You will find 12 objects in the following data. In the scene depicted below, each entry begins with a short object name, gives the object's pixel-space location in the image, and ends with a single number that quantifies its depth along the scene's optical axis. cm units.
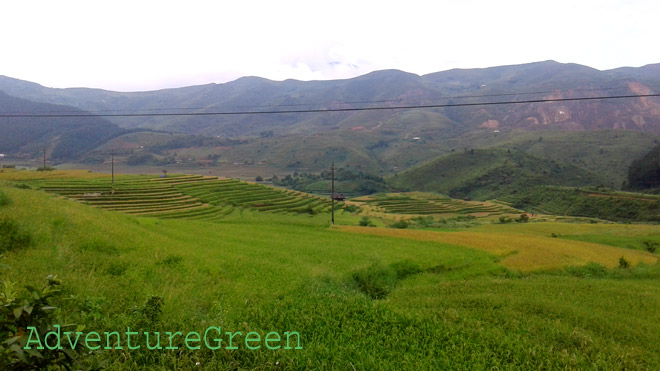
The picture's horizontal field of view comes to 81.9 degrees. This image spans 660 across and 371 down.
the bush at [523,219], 5364
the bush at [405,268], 1418
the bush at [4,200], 1148
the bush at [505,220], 5248
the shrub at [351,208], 6169
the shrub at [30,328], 233
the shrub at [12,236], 785
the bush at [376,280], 1164
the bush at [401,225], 3925
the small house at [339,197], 7394
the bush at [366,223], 4064
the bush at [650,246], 2555
